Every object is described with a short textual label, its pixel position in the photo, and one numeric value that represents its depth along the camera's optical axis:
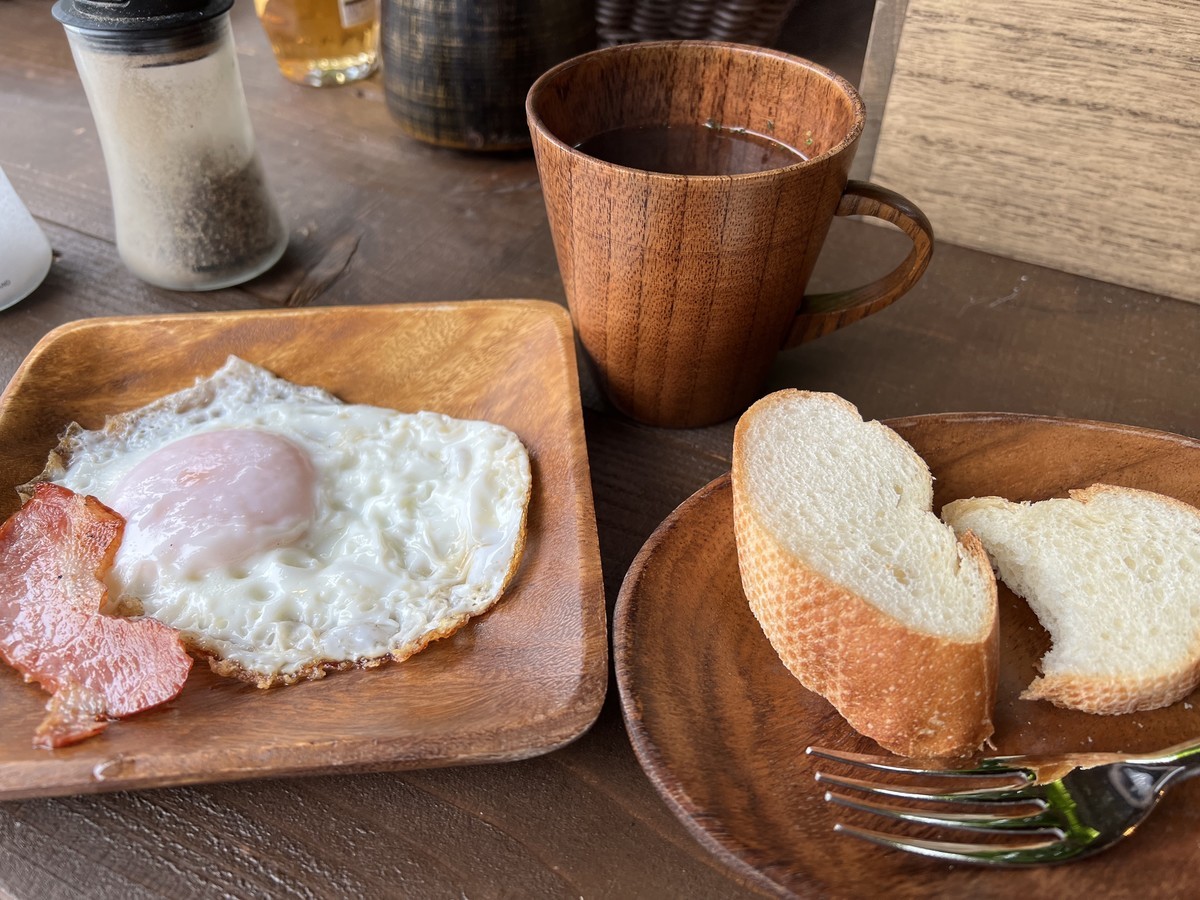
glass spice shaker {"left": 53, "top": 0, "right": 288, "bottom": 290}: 0.29
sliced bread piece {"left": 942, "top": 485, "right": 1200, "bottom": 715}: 0.20
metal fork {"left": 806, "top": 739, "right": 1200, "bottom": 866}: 0.18
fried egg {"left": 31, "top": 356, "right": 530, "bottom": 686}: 0.22
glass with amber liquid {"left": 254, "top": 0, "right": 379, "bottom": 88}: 0.46
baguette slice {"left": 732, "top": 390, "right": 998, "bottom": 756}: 0.19
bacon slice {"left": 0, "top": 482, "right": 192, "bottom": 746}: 0.20
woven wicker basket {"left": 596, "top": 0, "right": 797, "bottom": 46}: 0.42
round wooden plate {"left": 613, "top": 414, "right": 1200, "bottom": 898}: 0.18
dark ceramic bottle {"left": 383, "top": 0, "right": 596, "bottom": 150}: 0.38
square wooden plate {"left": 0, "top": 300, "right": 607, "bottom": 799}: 0.19
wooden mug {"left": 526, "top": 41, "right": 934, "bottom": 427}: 0.24
